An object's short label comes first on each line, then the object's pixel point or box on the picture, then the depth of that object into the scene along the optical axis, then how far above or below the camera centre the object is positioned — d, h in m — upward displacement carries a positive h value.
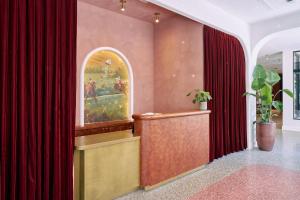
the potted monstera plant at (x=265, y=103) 5.74 -0.05
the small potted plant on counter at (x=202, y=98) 4.56 +0.07
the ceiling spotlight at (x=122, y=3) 4.62 +2.01
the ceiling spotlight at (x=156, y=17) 5.40 +2.05
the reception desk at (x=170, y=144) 3.51 -0.74
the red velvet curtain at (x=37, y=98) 2.20 +0.03
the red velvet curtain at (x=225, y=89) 5.01 +0.29
